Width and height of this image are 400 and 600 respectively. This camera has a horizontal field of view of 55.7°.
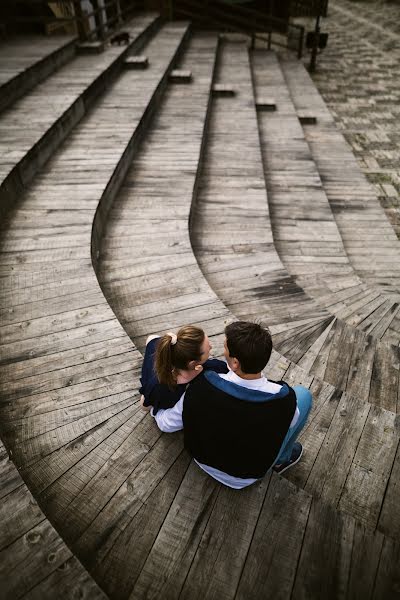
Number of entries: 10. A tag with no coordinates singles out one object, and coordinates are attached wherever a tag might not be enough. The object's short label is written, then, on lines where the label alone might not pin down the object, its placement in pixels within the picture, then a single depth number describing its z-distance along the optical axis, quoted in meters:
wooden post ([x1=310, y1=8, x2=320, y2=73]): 11.45
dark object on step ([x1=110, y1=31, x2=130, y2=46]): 8.25
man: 1.68
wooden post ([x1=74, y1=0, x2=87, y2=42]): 7.56
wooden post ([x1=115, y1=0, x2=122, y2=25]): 9.48
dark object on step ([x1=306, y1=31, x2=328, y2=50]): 11.82
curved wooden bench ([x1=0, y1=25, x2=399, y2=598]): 1.70
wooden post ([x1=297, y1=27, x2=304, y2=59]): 11.68
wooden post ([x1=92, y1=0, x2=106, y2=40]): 8.15
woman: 1.82
